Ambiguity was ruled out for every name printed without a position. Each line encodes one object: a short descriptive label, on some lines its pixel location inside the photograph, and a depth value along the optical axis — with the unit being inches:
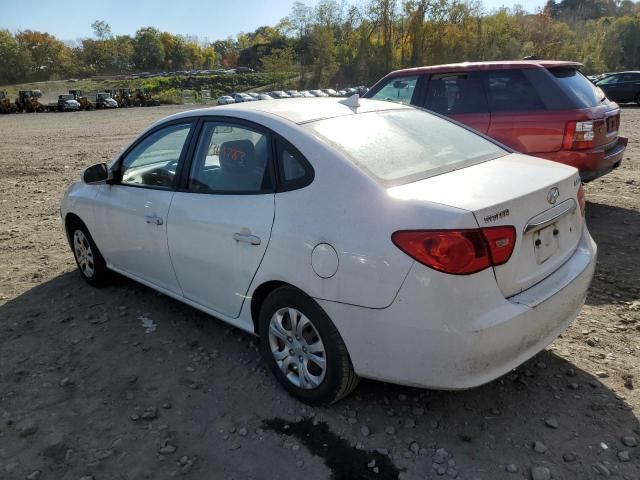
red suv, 218.5
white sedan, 89.7
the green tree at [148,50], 5556.1
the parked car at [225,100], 1763.0
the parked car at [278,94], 1913.5
